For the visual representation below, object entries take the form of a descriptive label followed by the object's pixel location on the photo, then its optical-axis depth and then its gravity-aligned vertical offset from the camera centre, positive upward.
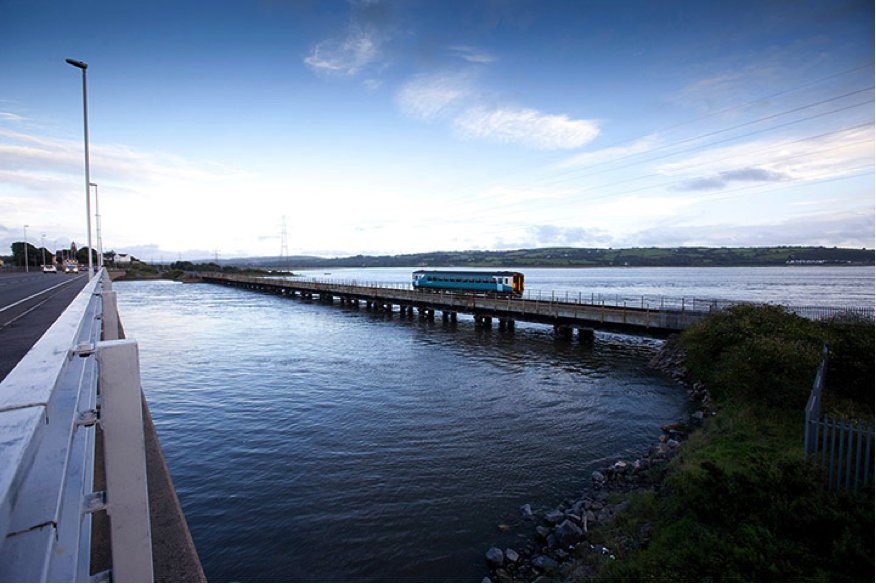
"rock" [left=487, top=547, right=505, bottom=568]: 8.18 -5.07
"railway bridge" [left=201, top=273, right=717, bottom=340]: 25.52 -2.53
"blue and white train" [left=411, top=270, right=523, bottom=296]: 45.75 -0.56
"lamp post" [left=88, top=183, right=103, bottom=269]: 22.44 +2.74
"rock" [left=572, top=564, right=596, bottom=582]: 7.21 -4.82
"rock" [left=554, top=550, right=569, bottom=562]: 8.14 -5.01
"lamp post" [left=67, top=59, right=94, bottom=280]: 14.84 +5.79
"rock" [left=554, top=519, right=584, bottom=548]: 8.54 -4.89
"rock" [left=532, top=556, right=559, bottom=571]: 7.91 -5.02
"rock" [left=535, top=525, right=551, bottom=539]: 8.92 -5.01
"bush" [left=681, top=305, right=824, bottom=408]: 11.66 -2.45
